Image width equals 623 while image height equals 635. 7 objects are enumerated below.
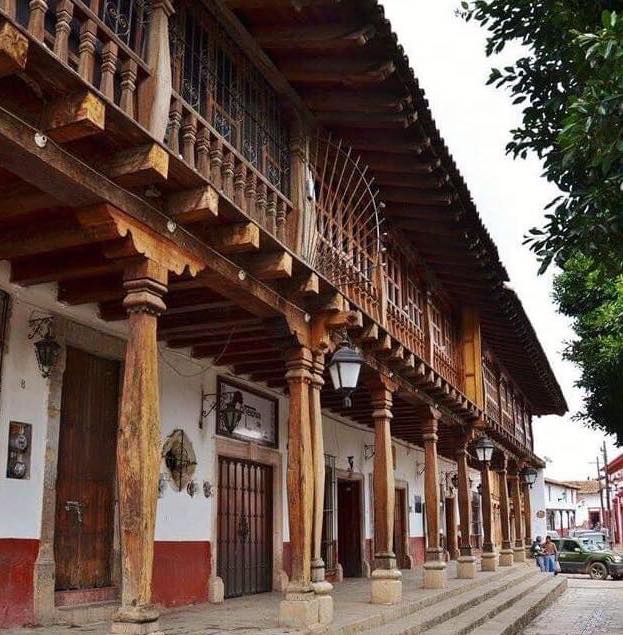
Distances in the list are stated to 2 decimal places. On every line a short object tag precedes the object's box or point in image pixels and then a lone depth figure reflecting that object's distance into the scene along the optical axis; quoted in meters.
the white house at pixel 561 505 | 59.16
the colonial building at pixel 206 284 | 5.28
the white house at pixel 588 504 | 82.38
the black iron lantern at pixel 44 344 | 7.52
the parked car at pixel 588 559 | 25.67
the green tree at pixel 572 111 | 5.41
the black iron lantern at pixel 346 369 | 8.49
